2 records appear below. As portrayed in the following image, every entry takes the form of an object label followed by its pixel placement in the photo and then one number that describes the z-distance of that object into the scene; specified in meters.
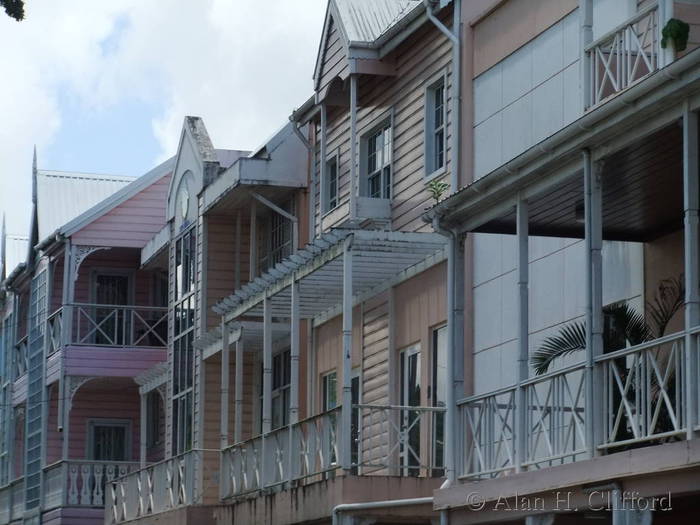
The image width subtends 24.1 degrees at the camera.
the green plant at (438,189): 21.66
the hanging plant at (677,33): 14.50
